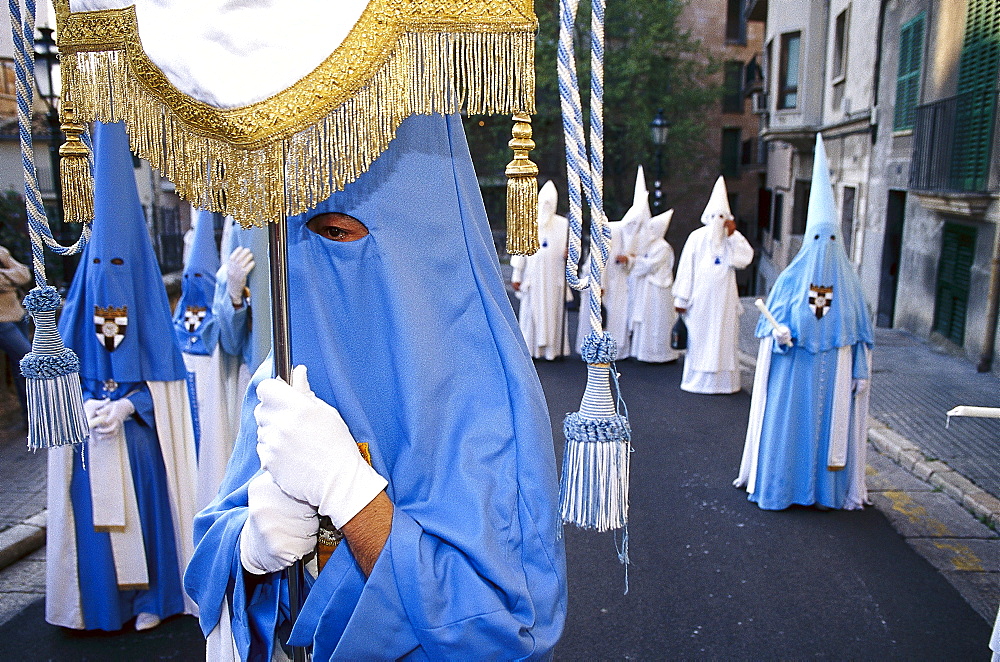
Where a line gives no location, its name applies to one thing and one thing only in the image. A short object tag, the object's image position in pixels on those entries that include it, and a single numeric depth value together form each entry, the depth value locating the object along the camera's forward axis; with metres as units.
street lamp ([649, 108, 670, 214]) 13.88
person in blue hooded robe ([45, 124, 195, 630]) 4.13
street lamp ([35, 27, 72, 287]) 7.53
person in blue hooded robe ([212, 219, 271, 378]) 5.11
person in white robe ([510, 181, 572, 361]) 11.89
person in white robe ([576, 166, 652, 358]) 11.73
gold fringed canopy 1.51
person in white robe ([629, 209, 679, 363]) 11.76
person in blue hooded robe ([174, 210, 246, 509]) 5.33
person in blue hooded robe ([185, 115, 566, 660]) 1.72
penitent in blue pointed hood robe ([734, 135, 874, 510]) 5.94
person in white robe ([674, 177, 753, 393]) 10.06
